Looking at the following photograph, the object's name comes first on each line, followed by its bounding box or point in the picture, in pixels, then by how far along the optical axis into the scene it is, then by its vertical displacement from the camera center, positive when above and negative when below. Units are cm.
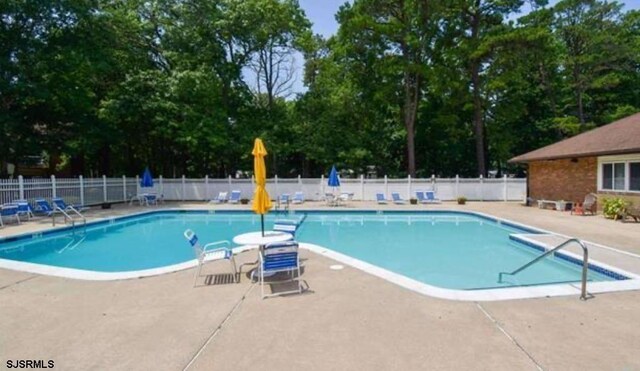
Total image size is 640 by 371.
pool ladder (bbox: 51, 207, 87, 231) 1291 -153
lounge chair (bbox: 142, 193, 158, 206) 2006 -116
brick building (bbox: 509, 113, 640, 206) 1294 +36
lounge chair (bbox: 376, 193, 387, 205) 2021 -124
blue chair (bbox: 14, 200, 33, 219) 1365 -107
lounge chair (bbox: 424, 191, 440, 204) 2019 -118
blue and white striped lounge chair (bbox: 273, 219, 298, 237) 833 -119
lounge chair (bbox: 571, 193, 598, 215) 1427 -131
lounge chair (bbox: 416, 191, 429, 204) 2022 -122
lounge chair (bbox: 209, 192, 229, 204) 2119 -126
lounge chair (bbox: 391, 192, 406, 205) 2017 -130
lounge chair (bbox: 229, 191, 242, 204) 2059 -111
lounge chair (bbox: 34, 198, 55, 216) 1455 -115
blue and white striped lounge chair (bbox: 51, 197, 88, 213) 1482 -101
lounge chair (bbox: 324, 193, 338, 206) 1927 -123
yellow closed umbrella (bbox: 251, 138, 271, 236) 680 -18
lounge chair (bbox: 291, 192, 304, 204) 2061 -121
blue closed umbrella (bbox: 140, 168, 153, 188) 2073 -14
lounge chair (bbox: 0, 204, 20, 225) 1309 -112
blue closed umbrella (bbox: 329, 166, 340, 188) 1916 -18
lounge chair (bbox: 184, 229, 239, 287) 624 -141
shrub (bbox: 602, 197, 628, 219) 1252 -119
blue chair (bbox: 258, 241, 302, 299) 562 -128
